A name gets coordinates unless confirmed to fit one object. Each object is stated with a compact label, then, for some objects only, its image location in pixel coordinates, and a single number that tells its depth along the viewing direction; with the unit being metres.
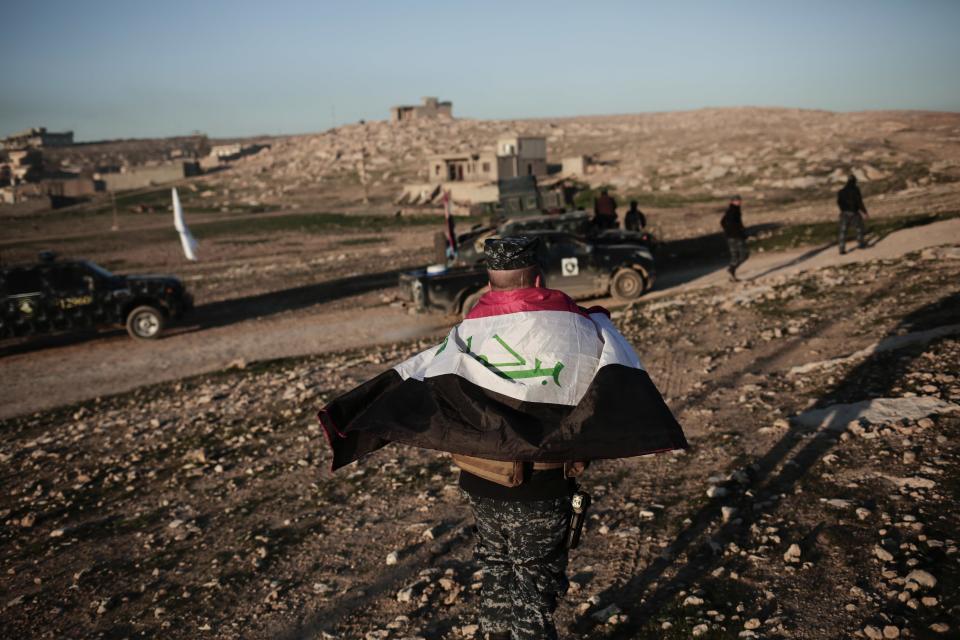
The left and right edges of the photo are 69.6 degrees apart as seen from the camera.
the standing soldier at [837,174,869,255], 13.96
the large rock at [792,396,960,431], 6.16
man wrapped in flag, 2.93
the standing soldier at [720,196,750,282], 13.60
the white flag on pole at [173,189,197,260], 17.59
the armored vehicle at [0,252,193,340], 13.55
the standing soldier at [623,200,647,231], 18.56
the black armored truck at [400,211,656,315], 13.08
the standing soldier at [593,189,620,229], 18.84
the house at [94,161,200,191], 69.06
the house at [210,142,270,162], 90.93
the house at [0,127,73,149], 139.75
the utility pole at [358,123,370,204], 49.44
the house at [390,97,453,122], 99.62
